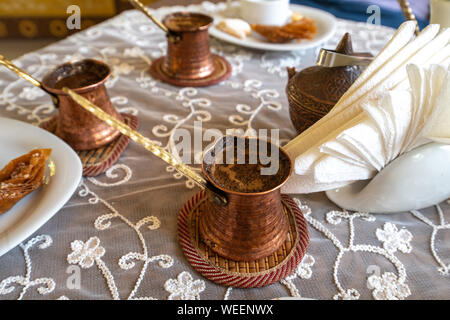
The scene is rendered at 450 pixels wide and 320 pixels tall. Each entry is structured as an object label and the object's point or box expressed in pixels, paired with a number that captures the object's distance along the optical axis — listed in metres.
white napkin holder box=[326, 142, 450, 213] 0.38
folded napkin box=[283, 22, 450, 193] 0.36
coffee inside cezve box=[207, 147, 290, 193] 0.35
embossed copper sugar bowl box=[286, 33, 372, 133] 0.44
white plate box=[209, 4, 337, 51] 0.77
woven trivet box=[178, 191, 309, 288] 0.35
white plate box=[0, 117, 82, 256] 0.35
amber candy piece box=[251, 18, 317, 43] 0.79
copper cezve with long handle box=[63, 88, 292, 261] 0.33
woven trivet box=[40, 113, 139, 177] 0.48
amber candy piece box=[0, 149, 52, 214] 0.39
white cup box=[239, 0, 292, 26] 0.80
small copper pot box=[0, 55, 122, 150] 0.49
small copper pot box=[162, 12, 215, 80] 0.65
